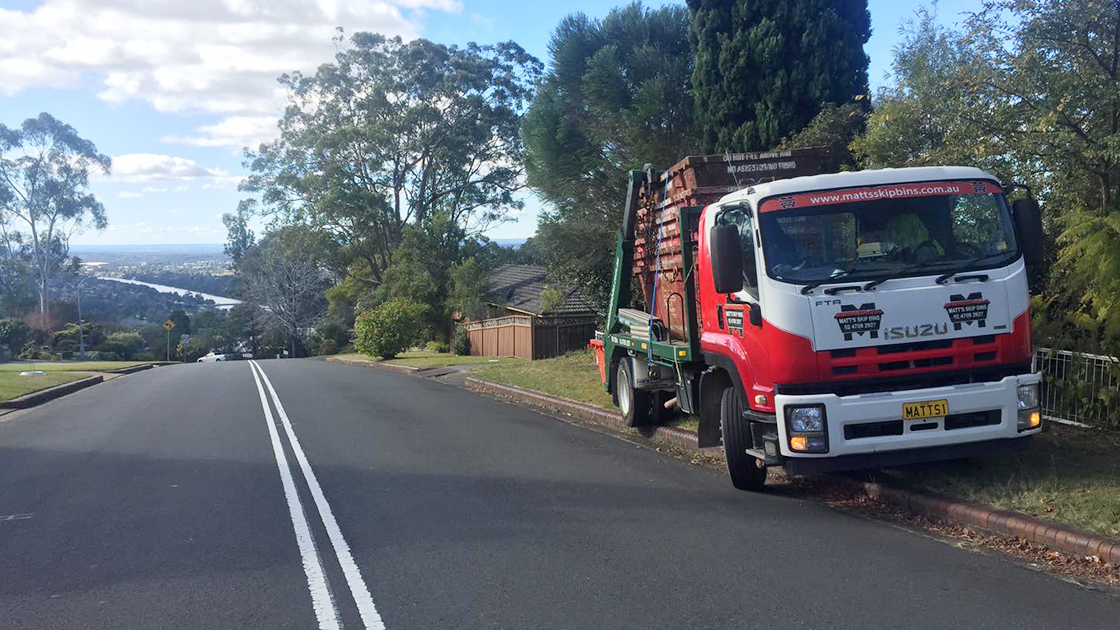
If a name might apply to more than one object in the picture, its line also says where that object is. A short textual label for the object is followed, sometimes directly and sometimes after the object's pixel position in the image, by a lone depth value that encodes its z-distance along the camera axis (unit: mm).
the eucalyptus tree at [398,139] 48781
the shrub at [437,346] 40406
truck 7188
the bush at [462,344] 38281
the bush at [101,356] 54031
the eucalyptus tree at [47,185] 56062
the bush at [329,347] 58219
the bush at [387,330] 34531
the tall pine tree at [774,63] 16047
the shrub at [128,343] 61262
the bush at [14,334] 49562
